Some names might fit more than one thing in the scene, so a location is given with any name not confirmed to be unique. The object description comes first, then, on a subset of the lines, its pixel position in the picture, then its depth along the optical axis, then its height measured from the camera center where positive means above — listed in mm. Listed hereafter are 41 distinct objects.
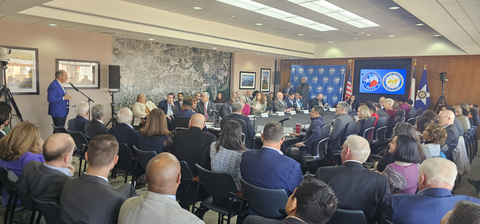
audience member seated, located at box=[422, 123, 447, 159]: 3530 -487
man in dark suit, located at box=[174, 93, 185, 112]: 8548 -366
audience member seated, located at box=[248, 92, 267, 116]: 9258 -329
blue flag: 10594 +160
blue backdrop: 12562 +682
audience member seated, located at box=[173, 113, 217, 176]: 3277 -609
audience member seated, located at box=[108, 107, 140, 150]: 3994 -608
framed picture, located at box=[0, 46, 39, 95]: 6375 +270
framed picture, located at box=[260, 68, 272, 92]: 13309 +623
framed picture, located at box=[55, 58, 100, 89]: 7219 +349
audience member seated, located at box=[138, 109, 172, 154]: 3670 -577
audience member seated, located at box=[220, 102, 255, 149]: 4996 -470
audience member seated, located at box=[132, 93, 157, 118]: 7812 -529
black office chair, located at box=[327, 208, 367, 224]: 1917 -783
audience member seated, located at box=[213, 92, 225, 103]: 10478 -287
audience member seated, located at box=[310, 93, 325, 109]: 11328 -254
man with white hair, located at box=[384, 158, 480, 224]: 1885 -640
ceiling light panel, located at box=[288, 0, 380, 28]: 6285 +1958
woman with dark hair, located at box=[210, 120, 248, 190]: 2969 -604
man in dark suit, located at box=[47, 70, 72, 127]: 6066 -303
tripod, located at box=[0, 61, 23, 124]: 5789 -188
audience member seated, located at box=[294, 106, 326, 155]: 4812 -633
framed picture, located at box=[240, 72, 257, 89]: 12234 +504
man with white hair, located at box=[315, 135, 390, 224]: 2184 -674
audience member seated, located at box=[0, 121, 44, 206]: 2613 -574
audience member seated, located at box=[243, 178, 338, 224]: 1386 -522
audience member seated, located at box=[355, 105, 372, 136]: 6160 -404
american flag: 12188 +316
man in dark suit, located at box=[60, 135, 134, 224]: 1697 -632
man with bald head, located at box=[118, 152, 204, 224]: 1464 -576
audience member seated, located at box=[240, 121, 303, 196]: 2486 -636
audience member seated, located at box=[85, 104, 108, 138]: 4314 -558
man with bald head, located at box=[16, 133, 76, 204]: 2066 -624
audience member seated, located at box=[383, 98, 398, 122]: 7535 -305
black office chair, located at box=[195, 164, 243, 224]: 2590 -908
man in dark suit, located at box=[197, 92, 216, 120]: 8133 -460
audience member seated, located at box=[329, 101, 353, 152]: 5195 -516
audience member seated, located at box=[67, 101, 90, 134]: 4734 -543
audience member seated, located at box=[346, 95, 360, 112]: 11466 -236
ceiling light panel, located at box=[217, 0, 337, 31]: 6485 +1973
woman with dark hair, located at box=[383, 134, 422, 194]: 2684 -644
